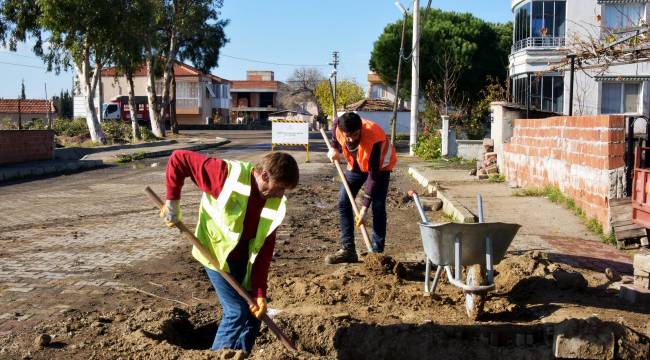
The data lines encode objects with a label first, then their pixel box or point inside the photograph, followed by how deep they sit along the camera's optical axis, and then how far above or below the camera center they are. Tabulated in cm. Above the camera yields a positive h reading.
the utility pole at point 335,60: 6450 +494
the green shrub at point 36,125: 3489 -47
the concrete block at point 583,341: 438 -137
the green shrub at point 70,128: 3547 -63
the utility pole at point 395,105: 3144 +47
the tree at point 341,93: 8162 +254
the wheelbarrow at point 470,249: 491 -93
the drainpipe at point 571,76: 1120 +64
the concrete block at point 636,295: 548 -137
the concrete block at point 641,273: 563 -123
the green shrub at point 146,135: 3846 -105
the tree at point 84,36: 2675 +312
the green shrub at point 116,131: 3616 -83
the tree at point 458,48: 4531 +433
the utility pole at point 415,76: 2777 +151
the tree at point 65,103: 6812 +120
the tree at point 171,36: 3844 +486
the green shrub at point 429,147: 2516 -115
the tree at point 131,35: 2934 +333
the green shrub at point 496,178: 1561 -137
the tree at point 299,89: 9581 +352
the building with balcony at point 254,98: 9469 +233
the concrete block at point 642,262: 555 -113
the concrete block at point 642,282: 560 -130
